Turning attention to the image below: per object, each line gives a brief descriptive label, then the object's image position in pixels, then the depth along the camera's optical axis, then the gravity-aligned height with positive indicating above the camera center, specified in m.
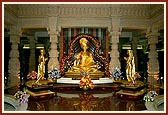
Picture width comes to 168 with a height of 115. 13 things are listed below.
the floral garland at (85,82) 7.56 -0.66
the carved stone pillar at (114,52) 10.78 +0.46
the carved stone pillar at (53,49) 10.66 +0.60
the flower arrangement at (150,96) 5.76 -0.88
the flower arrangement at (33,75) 7.38 -0.42
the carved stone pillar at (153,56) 10.99 +0.28
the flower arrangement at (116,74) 9.50 -0.50
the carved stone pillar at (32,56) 14.22 +0.37
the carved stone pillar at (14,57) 10.79 +0.23
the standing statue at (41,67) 7.45 -0.17
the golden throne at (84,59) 10.08 +0.13
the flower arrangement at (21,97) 5.68 -0.87
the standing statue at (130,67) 7.29 -0.16
